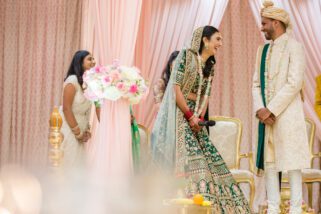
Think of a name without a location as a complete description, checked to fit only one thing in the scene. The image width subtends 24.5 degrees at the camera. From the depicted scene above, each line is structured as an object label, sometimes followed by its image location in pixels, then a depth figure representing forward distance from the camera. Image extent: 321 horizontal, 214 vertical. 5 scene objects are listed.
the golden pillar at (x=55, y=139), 5.57
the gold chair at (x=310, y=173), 6.93
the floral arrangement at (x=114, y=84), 5.14
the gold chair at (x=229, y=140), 7.15
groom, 5.60
